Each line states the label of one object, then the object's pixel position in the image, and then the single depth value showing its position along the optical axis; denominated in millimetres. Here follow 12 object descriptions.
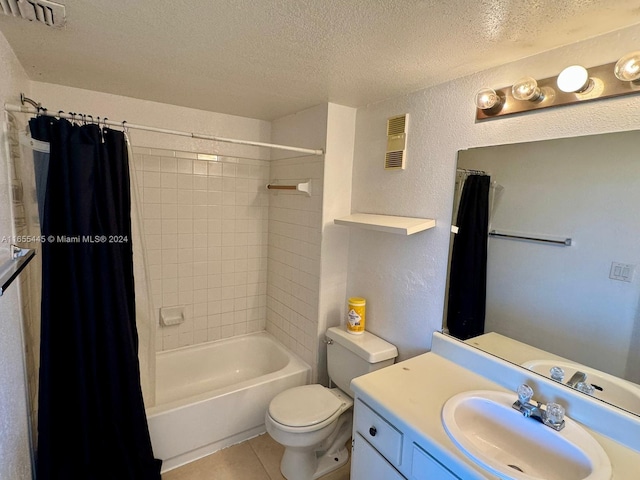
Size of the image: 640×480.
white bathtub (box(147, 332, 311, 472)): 1856
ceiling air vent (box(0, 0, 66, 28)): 1031
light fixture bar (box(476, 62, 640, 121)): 1081
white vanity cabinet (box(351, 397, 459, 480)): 1092
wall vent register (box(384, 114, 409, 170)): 1822
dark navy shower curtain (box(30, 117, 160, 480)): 1355
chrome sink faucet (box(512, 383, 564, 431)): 1109
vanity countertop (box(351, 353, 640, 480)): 987
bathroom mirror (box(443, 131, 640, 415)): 1105
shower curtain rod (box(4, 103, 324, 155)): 1217
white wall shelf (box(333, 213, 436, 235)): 1617
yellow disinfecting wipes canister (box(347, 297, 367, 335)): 2043
